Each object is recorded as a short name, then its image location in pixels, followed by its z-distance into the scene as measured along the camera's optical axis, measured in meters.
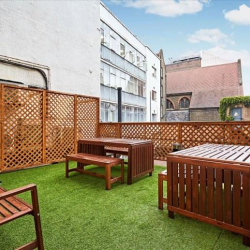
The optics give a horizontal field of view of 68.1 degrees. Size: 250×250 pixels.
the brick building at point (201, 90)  26.31
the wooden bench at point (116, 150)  4.49
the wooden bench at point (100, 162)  3.13
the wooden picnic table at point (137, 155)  3.43
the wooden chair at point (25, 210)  1.37
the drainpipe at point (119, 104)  9.64
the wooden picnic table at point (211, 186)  1.68
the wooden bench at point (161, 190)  2.38
